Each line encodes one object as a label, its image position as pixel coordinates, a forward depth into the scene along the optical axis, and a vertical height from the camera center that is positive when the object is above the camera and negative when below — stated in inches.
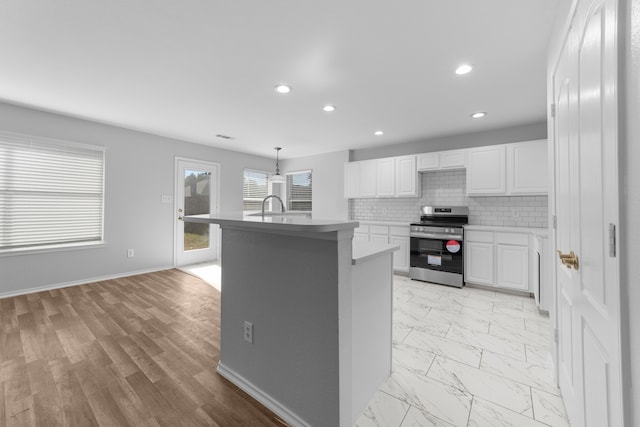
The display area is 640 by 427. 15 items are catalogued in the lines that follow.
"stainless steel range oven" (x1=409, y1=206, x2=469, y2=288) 164.2 -19.4
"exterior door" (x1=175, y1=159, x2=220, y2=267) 206.5 +7.1
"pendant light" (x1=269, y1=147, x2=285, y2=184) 195.0 +26.8
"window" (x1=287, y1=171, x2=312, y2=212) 271.4 +26.3
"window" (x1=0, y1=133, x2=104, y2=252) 138.7 +12.1
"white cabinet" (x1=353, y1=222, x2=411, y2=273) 187.9 -14.3
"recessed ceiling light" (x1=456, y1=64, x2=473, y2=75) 97.7 +54.7
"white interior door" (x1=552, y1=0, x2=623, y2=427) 30.5 +0.7
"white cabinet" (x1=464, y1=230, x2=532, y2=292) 146.1 -23.8
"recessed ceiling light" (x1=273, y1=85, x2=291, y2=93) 114.1 +54.9
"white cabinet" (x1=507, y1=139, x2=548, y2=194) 146.8 +28.2
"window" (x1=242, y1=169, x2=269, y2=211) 256.2 +26.4
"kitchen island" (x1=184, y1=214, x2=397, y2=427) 53.4 -23.4
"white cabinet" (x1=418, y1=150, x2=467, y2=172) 174.4 +38.2
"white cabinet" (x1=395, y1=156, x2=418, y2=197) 192.4 +29.0
